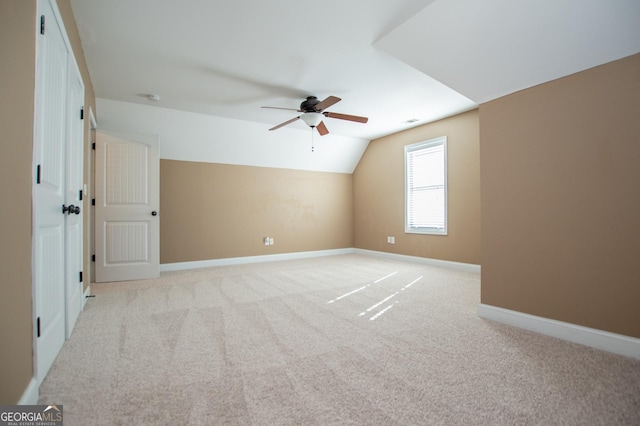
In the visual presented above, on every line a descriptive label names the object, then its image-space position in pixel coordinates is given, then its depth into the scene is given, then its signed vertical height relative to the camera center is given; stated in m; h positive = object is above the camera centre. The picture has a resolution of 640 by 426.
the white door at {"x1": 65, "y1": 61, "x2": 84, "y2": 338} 2.16 +0.18
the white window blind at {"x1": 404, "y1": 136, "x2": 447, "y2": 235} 4.95 +0.51
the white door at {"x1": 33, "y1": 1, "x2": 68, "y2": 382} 1.47 +0.14
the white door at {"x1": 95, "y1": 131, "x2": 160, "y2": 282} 3.96 +0.12
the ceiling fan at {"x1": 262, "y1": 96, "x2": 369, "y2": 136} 3.59 +1.33
